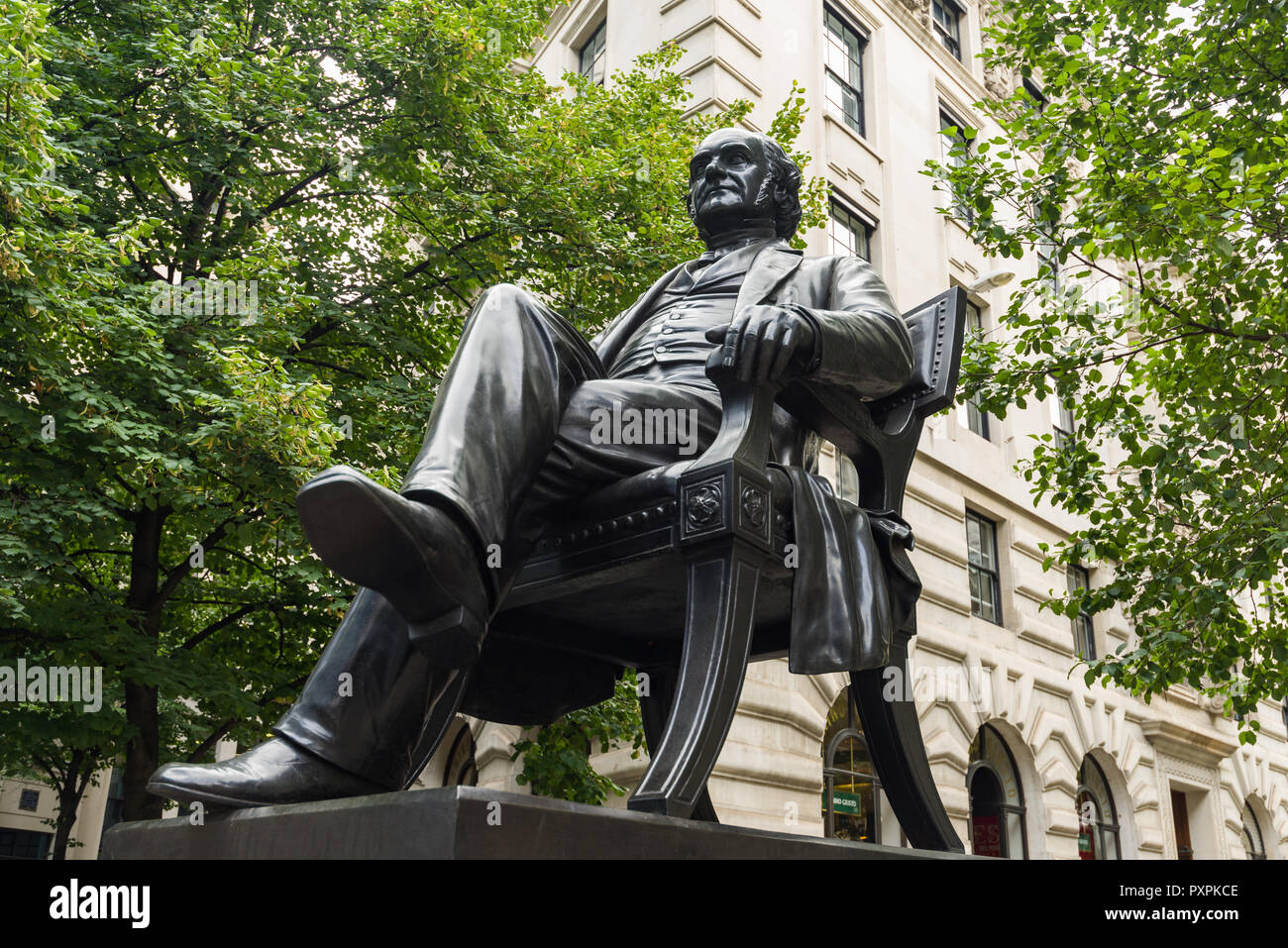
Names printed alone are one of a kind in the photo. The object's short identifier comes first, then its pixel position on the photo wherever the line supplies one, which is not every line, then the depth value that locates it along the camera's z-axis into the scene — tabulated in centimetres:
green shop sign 1296
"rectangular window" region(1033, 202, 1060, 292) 1005
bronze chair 249
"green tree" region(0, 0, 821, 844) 720
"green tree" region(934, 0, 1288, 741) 917
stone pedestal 165
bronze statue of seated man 212
